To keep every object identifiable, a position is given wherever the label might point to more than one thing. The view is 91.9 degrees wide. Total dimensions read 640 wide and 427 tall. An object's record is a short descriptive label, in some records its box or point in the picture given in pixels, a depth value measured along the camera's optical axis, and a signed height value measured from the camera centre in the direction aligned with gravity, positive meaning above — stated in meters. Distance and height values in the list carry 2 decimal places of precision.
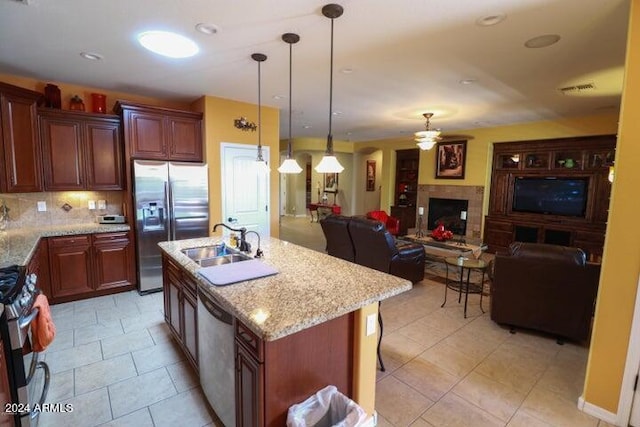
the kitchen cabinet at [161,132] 3.88 +0.65
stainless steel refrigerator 3.86 -0.32
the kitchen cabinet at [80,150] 3.61 +0.36
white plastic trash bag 1.46 -1.10
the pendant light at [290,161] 2.51 +0.19
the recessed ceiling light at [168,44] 2.49 +1.16
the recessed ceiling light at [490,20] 2.18 +1.20
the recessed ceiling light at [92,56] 2.87 +1.17
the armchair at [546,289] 2.73 -0.93
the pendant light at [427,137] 5.14 +0.82
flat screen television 5.55 -0.13
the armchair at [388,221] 6.68 -0.77
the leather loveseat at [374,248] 4.07 -0.86
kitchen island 1.44 -0.76
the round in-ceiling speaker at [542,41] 2.45 +1.20
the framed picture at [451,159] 7.00 +0.64
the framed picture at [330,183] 10.96 +0.05
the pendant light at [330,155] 2.07 +0.22
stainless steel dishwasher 1.72 -1.05
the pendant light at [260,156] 2.83 +0.25
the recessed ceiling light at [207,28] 2.34 +1.18
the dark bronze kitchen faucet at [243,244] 2.67 -0.54
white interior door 4.54 -0.10
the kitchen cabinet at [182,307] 2.24 -1.01
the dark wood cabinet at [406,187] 8.51 -0.03
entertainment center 5.34 -0.06
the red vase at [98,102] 3.92 +0.98
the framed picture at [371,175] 10.38 +0.34
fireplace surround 6.75 -0.24
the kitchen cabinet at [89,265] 3.57 -1.03
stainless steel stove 1.72 -0.94
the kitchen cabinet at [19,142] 3.09 +0.38
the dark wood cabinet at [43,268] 3.37 -0.99
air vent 3.61 +1.22
